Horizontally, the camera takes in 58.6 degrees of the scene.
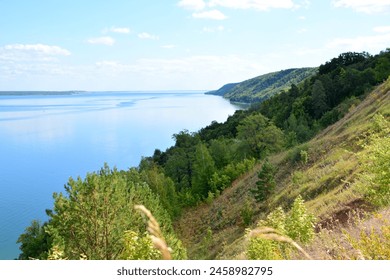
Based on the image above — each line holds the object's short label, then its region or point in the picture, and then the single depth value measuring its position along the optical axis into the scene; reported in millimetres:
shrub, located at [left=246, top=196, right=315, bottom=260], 8383
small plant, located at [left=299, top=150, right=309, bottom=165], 37375
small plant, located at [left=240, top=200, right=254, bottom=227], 33875
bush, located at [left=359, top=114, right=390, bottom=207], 9734
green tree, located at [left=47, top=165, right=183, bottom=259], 18562
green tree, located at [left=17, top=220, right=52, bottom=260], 37703
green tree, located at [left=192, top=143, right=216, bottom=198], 60656
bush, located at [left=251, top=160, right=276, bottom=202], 34812
